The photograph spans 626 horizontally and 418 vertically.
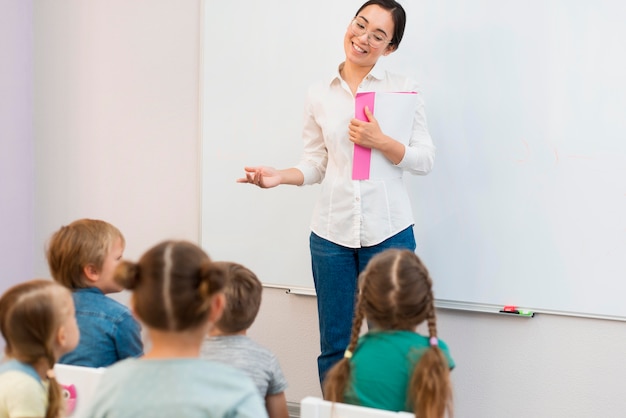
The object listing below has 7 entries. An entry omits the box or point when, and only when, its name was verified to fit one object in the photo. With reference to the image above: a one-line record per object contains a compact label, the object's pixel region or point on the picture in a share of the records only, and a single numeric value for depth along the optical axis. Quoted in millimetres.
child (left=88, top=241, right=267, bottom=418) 1407
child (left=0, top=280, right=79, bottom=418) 1695
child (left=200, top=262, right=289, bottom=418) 1996
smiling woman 2670
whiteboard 2727
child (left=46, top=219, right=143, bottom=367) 2250
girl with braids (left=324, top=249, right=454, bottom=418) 1833
